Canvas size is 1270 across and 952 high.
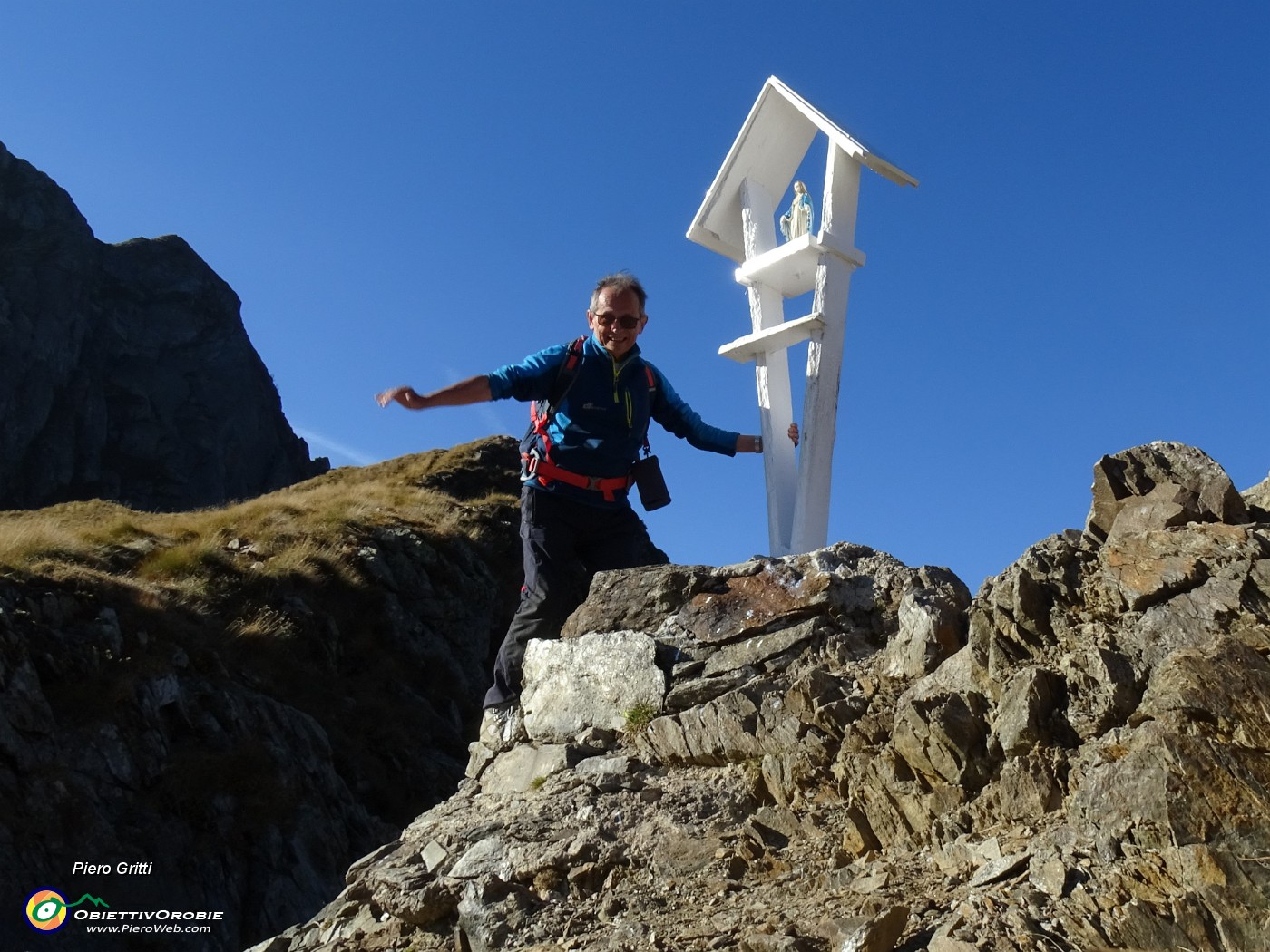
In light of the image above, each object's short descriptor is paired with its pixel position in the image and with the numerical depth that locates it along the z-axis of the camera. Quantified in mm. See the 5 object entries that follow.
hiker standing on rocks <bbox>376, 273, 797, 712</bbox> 5992
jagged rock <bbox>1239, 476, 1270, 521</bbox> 4543
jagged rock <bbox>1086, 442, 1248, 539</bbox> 4012
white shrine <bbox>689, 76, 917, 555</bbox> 8039
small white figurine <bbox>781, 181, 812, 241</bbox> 8516
